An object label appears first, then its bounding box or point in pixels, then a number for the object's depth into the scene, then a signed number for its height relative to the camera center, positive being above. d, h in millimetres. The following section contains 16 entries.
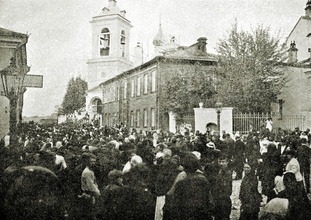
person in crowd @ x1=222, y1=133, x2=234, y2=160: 14016 -1053
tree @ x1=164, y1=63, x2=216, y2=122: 27328 +2140
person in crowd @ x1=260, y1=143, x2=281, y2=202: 9781 -1255
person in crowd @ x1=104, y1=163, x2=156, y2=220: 5496 -1283
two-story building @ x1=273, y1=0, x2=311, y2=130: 25658 +2408
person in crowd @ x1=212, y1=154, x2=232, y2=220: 6773 -1488
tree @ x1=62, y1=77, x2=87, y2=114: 63625 +4091
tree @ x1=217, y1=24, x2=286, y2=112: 26875 +3803
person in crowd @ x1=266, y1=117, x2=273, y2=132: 22945 -286
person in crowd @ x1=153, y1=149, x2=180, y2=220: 8008 -1246
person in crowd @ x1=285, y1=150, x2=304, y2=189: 8364 -1098
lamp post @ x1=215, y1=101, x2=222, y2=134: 23703 +800
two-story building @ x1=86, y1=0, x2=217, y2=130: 30844 +4672
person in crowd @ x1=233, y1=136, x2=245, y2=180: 13799 -1443
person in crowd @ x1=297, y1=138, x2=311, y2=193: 10228 -1143
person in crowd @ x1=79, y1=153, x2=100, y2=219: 6836 -1379
